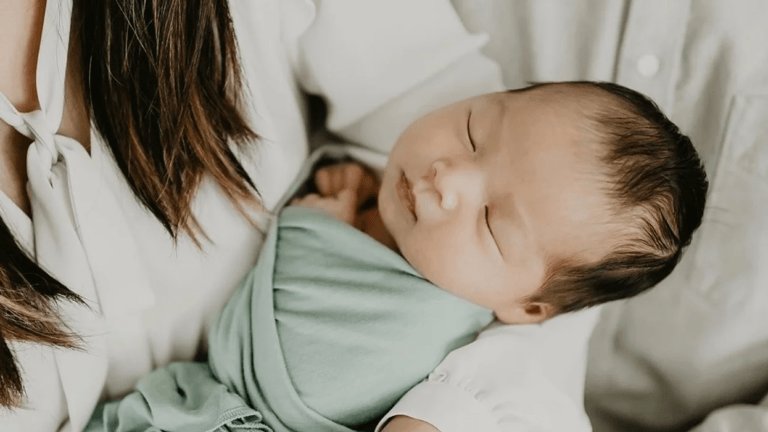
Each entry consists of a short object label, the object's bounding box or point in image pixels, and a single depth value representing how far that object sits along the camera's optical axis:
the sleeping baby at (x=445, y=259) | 0.49
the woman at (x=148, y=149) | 0.46
